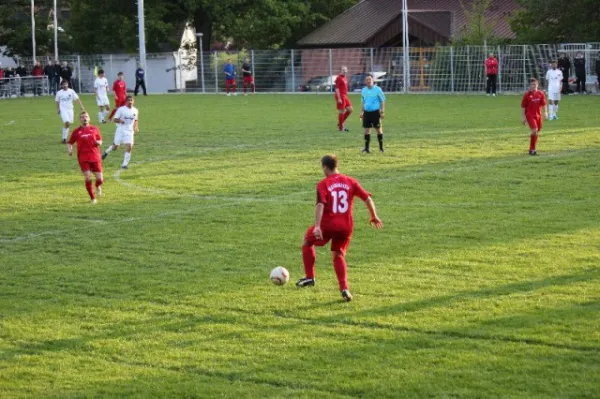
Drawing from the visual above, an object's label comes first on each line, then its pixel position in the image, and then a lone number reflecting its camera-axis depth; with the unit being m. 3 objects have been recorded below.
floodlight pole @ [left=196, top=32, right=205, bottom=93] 65.81
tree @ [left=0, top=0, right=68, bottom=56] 75.00
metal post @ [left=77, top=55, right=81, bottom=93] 70.04
